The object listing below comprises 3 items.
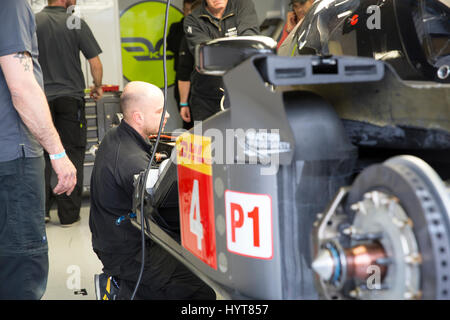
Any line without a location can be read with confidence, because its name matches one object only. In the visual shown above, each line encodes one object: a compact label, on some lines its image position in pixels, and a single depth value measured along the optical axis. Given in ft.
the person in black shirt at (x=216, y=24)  13.46
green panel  27.66
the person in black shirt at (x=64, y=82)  15.21
